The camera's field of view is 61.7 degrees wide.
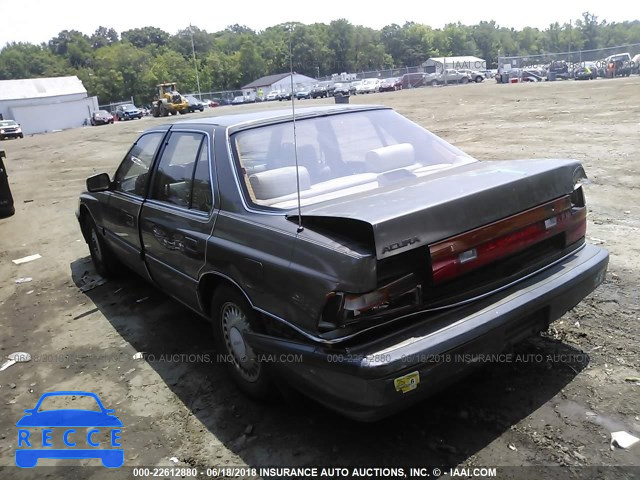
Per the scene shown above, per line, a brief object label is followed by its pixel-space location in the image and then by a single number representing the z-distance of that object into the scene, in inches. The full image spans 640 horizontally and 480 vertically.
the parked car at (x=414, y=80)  2237.9
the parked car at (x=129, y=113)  1967.3
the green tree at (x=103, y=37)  5866.6
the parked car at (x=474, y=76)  2297.0
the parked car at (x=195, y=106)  1887.3
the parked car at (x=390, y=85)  2164.1
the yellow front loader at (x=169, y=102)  1769.2
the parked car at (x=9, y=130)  1551.4
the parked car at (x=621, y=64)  1544.0
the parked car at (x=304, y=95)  2093.0
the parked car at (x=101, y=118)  1852.9
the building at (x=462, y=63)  3090.6
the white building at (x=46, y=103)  2554.1
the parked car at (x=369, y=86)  2156.7
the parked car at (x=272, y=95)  2314.2
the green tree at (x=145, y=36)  5289.9
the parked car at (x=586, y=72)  1587.1
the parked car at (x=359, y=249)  95.5
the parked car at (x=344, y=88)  2059.8
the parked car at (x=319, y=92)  2097.4
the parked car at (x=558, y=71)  1692.9
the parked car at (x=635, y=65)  1538.9
